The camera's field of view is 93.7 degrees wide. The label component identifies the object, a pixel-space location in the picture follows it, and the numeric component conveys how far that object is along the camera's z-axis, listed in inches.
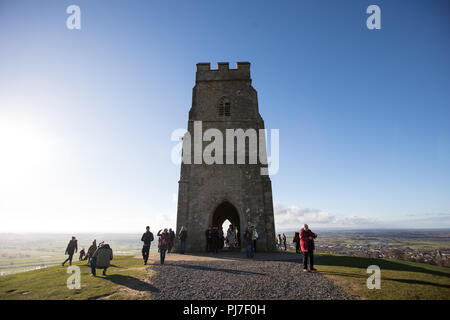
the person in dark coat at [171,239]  595.0
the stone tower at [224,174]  628.1
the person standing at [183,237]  564.7
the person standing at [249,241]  495.1
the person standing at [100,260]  336.5
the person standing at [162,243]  421.4
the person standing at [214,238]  577.2
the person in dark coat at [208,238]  582.6
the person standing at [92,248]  390.4
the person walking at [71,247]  511.5
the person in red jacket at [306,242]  334.3
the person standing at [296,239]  495.2
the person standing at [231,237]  630.5
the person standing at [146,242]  435.4
